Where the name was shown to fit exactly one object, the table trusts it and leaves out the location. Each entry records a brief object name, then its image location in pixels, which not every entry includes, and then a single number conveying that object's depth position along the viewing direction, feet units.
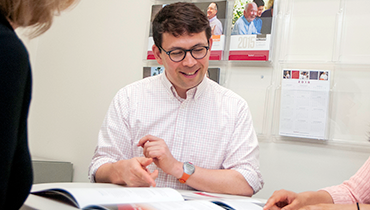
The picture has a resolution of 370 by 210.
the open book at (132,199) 2.31
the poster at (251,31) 6.23
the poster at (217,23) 6.61
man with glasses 4.47
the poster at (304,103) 5.82
